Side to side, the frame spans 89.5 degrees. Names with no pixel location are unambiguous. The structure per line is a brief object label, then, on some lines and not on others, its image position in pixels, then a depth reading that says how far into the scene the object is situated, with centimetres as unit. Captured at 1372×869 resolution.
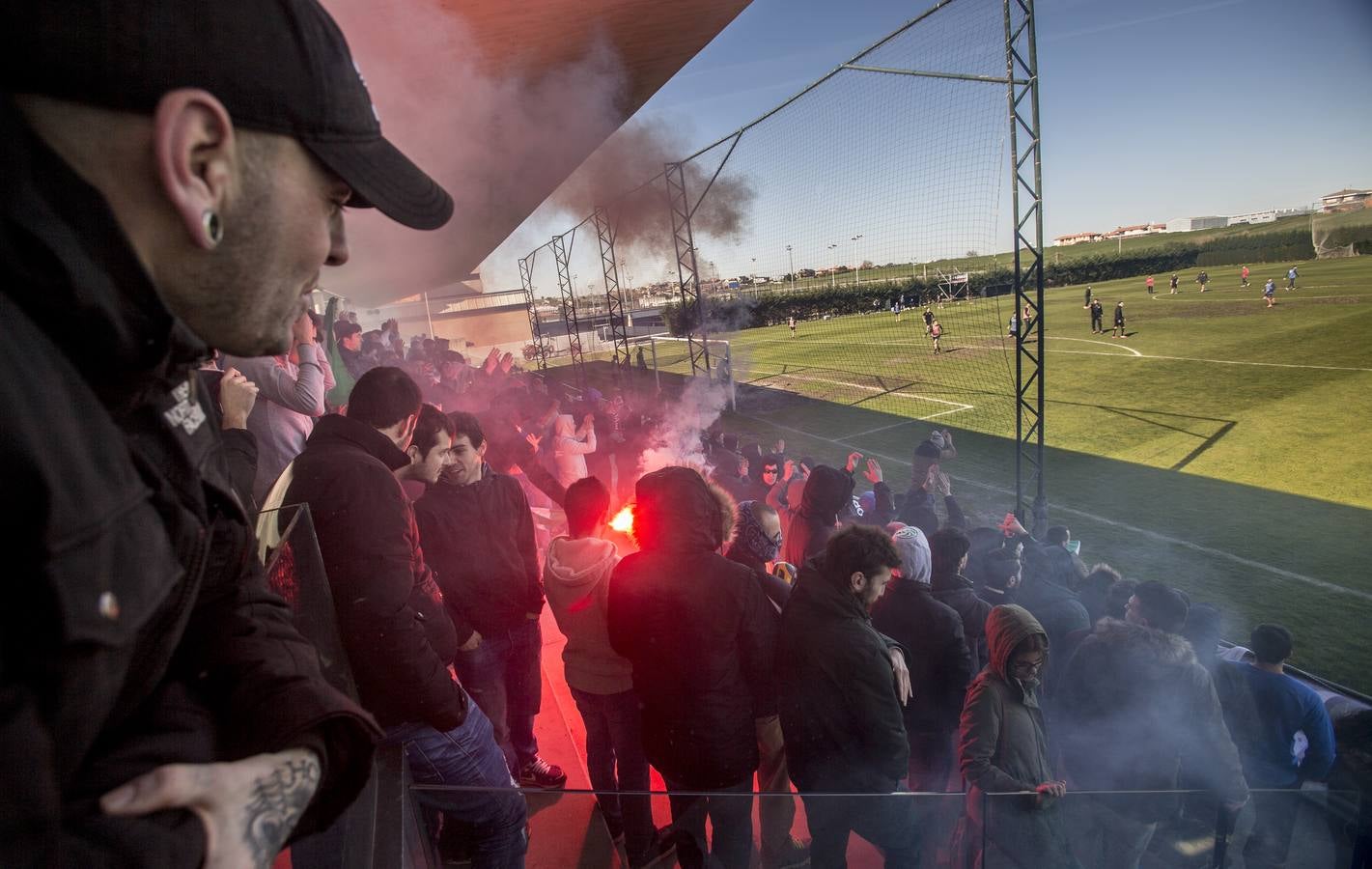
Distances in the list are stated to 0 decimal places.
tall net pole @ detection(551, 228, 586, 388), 1811
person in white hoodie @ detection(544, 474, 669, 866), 273
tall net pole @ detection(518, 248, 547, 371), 2245
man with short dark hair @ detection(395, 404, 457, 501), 281
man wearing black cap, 46
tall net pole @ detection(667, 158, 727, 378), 1170
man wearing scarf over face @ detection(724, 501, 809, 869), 191
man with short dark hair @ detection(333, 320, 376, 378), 717
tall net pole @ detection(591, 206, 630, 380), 1476
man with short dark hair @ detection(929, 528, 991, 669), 328
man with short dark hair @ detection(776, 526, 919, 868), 230
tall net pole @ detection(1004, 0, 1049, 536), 595
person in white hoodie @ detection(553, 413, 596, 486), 571
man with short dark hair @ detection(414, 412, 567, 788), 291
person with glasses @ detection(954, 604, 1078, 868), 241
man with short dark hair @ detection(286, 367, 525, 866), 190
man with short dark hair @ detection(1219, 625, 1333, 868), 300
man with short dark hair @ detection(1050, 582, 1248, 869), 271
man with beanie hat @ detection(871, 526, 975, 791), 285
